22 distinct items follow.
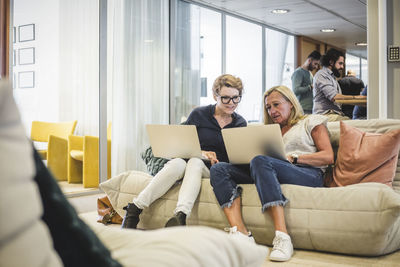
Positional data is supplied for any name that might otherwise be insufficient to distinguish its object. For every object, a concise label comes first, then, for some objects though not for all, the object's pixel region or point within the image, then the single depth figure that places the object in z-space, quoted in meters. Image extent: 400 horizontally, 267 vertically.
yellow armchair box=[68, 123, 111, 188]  5.06
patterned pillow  3.23
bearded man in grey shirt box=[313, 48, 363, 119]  5.07
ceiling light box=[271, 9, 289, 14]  7.29
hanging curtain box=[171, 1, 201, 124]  5.95
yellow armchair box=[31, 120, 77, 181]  4.56
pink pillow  2.76
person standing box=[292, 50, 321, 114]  7.12
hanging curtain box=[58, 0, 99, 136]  4.81
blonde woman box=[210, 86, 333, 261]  2.61
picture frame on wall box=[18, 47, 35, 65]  4.37
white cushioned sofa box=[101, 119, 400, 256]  2.44
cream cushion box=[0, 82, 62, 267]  0.52
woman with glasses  2.89
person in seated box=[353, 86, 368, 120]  5.26
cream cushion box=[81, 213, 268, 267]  0.81
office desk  4.88
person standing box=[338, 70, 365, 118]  5.41
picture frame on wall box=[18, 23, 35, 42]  4.36
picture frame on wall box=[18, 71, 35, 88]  4.37
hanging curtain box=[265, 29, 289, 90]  8.38
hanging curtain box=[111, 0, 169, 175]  5.11
